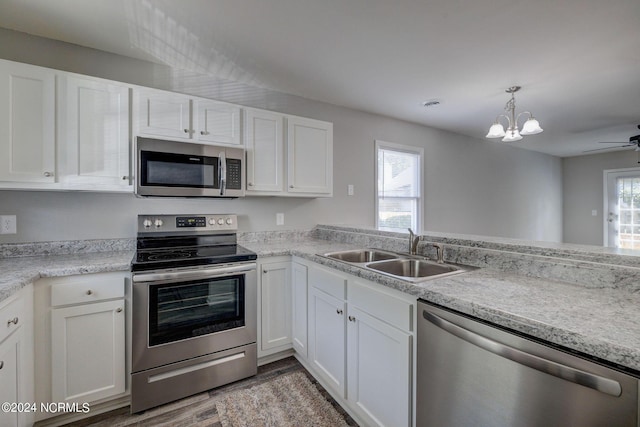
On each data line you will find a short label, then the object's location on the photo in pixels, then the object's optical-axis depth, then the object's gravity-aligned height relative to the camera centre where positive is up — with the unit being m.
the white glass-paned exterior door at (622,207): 5.67 +0.13
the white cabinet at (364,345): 1.31 -0.72
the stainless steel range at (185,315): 1.75 -0.68
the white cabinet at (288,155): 2.47 +0.54
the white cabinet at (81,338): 1.58 -0.72
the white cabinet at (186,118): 2.03 +0.73
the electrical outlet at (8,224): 1.89 -0.07
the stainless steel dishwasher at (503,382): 0.74 -0.52
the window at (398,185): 3.83 +0.40
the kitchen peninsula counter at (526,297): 0.77 -0.32
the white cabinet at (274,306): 2.22 -0.74
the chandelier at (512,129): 2.72 +0.84
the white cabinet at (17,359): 1.27 -0.69
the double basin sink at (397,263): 1.68 -0.32
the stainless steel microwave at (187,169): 1.97 +0.33
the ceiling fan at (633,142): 4.21 +1.12
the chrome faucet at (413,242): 1.87 -0.19
